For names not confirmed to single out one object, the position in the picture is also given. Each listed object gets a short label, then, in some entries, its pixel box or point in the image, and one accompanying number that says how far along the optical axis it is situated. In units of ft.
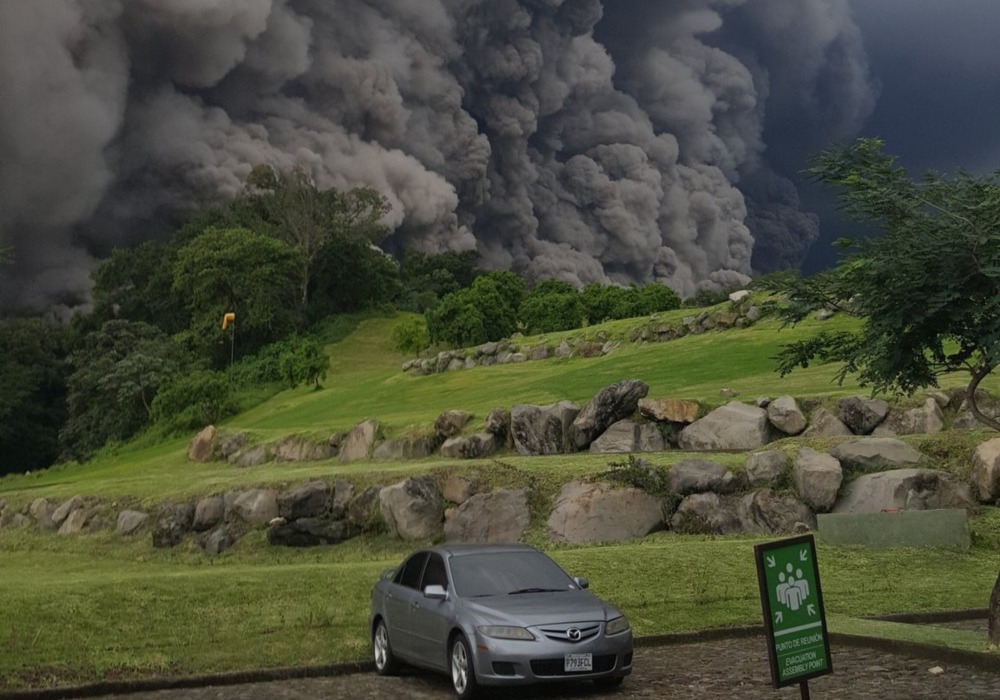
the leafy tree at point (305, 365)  205.05
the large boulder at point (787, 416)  88.02
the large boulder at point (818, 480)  72.08
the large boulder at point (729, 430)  87.45
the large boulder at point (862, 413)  86.07
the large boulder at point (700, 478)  75.00
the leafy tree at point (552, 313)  255.29
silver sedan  37.09
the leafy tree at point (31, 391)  283.59
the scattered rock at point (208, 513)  89.45
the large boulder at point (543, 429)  95.97
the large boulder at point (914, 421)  83.66
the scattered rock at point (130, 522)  94.43
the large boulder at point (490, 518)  76.69
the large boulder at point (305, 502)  84.69
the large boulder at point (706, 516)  72.59
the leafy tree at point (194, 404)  186.09
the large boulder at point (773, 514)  71.10
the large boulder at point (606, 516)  74.02
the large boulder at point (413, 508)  79.25
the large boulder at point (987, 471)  70.85
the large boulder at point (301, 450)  114.73
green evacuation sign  24.99
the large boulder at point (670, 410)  92.22
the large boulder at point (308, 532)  82.07
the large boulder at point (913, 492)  69.82
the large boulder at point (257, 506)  86.84
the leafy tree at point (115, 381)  245.04
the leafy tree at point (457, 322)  236.22
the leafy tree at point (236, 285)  281.54
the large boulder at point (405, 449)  104.70
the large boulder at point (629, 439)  91.50
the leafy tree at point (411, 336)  250.16
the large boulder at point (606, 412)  95.09
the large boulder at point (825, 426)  85.81
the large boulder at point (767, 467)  75.10
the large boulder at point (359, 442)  109.09
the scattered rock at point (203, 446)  132.98
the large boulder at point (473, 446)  98.43
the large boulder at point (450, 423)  104.42
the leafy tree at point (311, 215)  337.11
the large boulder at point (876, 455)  74.38
